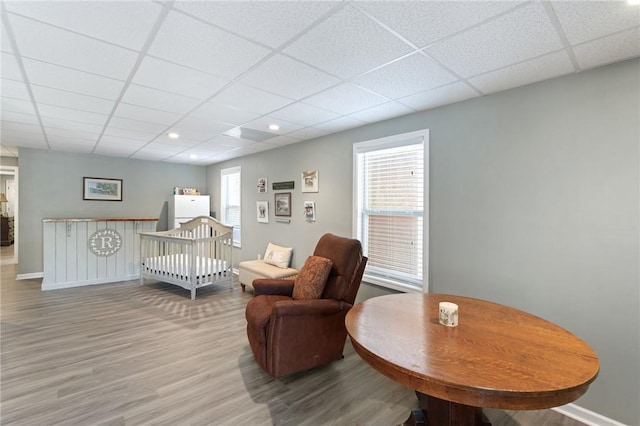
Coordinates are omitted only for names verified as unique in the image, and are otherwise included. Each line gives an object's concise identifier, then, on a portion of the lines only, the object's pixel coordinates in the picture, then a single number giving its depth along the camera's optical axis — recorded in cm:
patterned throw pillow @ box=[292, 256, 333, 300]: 265
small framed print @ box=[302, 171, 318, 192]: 427
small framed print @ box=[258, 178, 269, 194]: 525
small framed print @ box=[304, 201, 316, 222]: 431
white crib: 462
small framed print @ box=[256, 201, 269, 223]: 523
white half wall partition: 489
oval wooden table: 106
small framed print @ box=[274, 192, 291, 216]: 477
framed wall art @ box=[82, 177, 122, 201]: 588
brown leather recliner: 231
